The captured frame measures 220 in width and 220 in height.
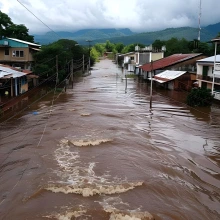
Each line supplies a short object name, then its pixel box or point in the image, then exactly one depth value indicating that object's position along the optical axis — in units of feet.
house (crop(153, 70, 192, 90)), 123.34
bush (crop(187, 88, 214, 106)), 92.22
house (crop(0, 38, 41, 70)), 132.16
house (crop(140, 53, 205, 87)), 130.72
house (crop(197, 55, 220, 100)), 96.07
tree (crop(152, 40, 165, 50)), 253.03
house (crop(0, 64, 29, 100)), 88.57
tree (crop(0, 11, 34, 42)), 176.53
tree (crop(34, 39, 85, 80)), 132.46
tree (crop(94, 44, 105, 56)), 445.62
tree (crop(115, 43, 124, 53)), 439.06
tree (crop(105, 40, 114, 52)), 495.49
